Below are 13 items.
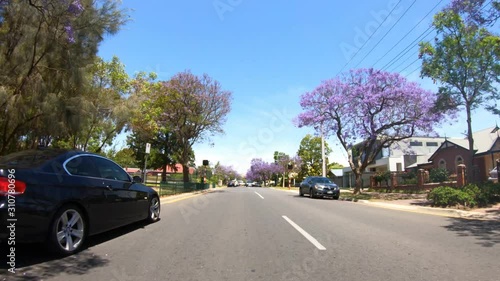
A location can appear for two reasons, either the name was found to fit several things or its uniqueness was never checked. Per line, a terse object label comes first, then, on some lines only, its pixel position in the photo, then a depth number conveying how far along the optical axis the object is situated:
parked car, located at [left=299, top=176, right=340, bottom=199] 24.72
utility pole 36.02
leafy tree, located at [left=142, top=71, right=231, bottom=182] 33.00
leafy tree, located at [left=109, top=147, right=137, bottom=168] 45.86
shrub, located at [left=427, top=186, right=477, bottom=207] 14.95
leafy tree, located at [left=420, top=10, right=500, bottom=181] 16.95
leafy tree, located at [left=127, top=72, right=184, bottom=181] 25.52
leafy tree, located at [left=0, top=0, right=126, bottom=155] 9.80
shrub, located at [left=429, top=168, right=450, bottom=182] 28.73
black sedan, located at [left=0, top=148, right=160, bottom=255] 5.31
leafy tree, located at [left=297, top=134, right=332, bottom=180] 73.83
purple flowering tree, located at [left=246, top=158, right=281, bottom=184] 100.25
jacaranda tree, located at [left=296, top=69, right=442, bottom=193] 24.61
